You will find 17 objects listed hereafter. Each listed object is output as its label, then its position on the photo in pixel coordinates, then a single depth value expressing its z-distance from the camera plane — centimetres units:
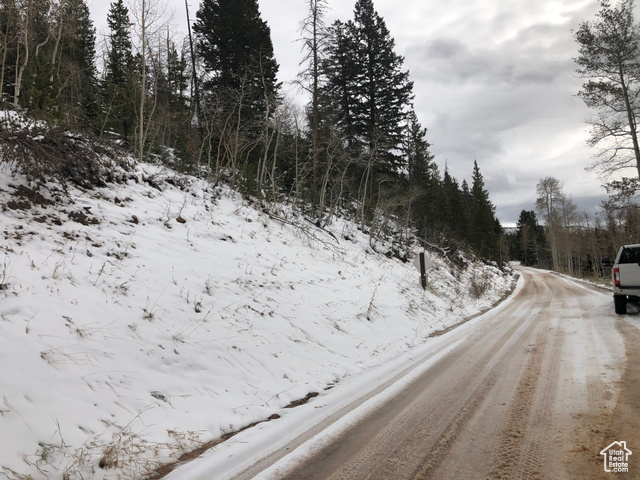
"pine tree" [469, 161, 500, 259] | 4198
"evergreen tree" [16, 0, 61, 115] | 1005
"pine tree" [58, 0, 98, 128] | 1953
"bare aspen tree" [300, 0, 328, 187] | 1806
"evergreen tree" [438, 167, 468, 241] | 3938
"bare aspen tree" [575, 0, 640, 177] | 1529
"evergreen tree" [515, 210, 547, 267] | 7319
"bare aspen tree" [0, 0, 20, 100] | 1521
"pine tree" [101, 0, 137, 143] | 1733
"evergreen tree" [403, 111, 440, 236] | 3262
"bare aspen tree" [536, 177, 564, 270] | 4591
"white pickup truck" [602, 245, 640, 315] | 828
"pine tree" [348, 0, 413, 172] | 2520
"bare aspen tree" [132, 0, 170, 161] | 1469
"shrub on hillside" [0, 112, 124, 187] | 584
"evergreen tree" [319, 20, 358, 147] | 2453
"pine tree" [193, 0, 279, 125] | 2070
